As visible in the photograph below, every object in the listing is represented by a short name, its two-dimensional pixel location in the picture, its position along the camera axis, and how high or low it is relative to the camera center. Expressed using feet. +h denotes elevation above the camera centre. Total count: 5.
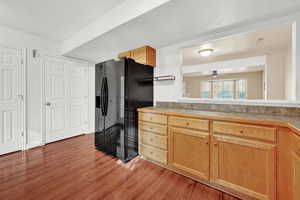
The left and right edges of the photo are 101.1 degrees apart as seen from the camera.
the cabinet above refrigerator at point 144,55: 7.83 +2.93
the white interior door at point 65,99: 9.24 +0.03
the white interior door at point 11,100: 7.30 -0.05
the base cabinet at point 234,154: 3.59 -1.90
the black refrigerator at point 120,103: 6.60 -0.20
